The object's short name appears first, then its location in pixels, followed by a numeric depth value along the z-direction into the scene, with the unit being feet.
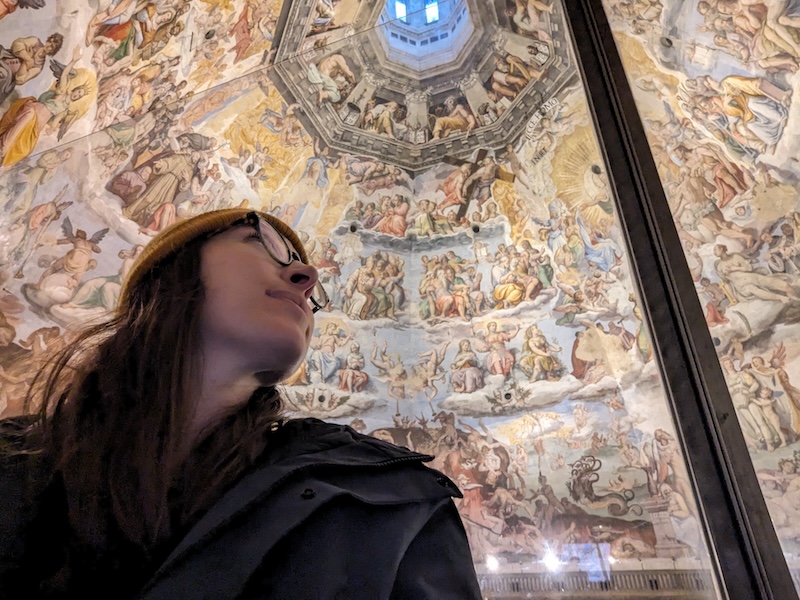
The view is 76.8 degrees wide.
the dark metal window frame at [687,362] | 6.84
